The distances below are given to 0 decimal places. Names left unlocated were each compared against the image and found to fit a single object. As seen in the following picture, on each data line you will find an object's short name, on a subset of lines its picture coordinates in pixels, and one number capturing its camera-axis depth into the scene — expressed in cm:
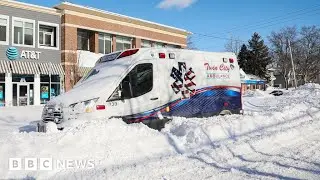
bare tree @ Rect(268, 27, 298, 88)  5917
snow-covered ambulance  653
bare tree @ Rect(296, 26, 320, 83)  6047
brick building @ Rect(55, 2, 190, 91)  2280
